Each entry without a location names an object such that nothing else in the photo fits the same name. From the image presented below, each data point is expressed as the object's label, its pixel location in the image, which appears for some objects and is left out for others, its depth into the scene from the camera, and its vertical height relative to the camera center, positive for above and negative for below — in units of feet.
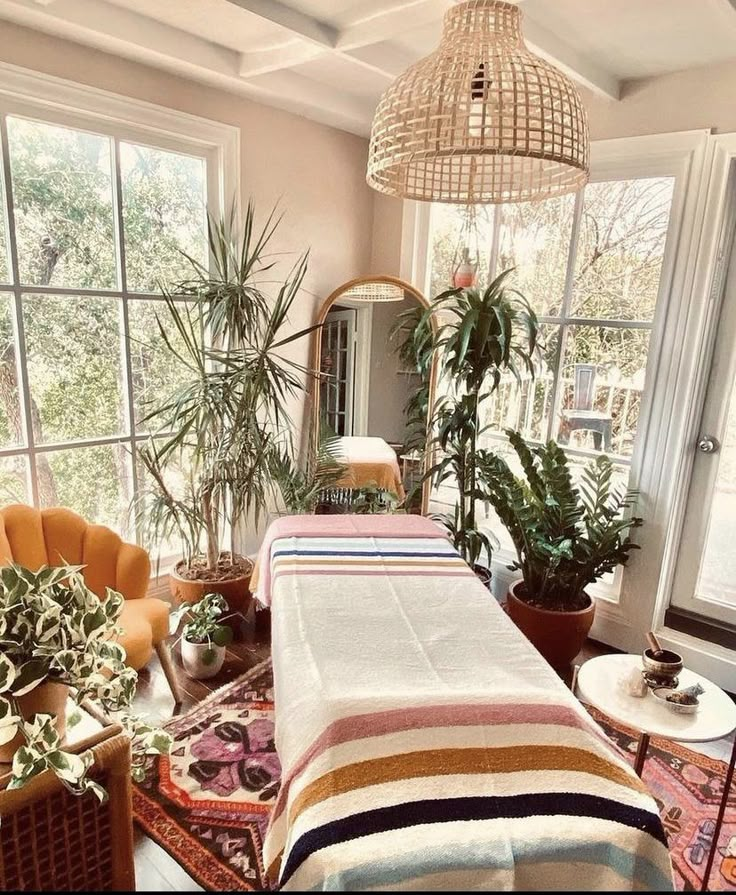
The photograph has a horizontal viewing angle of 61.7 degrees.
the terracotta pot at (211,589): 8.79 -3.94
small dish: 5.18 -3.07
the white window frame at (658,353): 7.89 -0.25
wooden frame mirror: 10.66 -0.82
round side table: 4.95 -3.11
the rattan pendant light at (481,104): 3.69 +1.32
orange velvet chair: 7.02 -2.97
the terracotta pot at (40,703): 3.94 -2.56
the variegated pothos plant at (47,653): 3.75 -2.14
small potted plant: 8.02 -4.25
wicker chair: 4.09 -3.63
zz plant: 8.48 -2.64
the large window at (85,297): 7.53 +0.09
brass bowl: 5.35 -2.86
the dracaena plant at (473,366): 8.80 -0.60
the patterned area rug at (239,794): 5.55 -4.78
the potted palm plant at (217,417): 8.40 -1.45
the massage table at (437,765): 3.30 -2.69
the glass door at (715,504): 8.11 -2.25
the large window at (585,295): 8.55 +0.50
